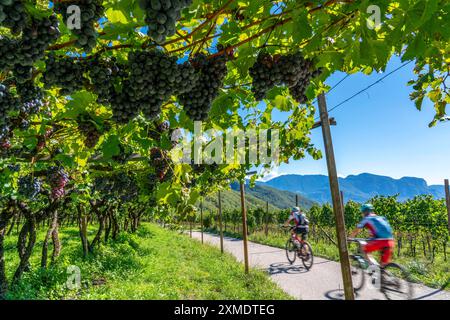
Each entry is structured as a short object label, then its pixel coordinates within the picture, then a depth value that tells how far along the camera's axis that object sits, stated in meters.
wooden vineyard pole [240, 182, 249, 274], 10.57
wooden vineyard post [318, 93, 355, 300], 4.99
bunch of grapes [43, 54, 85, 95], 1.66
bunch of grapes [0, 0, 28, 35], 1.19
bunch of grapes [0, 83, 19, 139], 1.98
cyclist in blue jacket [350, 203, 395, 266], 8.07
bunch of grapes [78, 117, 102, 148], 2.56
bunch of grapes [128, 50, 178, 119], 1.58
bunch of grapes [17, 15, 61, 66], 1.36
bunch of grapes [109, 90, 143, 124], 1.82
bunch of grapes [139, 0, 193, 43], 1.10
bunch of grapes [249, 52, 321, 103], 1.89
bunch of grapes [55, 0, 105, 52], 1.31
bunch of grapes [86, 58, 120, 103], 1.76
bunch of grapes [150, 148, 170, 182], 3.74
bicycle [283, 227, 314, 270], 12.24
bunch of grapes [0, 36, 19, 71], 1.40
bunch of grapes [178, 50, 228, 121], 1.82
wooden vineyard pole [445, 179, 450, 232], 8.45
